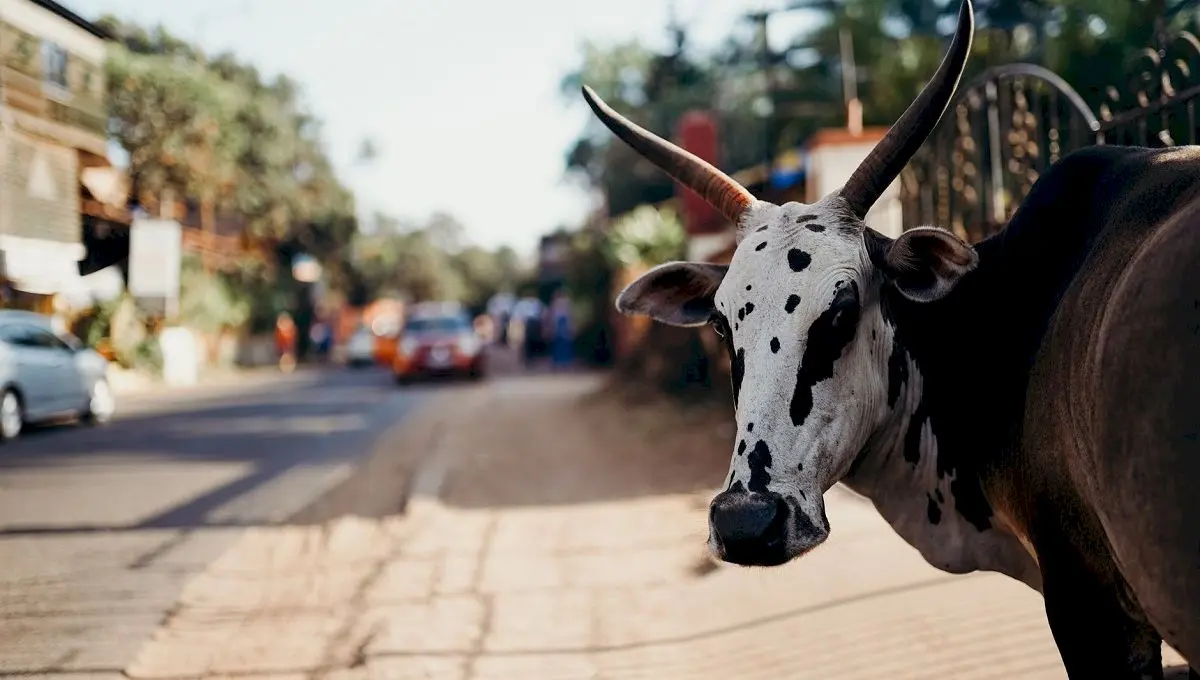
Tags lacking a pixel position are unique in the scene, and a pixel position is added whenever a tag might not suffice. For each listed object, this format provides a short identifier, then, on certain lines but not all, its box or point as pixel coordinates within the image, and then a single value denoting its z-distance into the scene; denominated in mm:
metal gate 4711
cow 1963
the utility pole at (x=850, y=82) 15305
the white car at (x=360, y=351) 41188
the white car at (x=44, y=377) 10539
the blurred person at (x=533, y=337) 37531
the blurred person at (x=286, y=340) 34438
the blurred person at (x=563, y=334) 32031
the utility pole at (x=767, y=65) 16203
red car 24891
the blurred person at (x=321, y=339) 46281
